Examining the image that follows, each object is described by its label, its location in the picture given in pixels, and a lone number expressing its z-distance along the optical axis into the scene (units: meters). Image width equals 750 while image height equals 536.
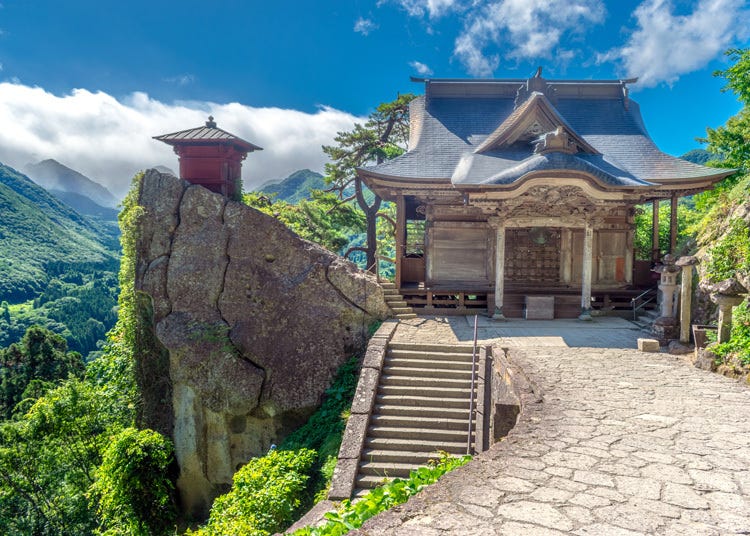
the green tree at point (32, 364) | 25.88
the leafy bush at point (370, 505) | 4.26
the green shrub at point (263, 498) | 7.60
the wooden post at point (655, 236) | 15.38
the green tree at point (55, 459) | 14.64
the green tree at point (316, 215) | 21.89
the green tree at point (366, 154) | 22.95
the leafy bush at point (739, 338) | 7.76
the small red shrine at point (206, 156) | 15.20
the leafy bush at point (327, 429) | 8.77
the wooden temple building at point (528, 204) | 12.84
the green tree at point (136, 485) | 11.70
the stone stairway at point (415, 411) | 8.16
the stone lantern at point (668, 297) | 10.84
